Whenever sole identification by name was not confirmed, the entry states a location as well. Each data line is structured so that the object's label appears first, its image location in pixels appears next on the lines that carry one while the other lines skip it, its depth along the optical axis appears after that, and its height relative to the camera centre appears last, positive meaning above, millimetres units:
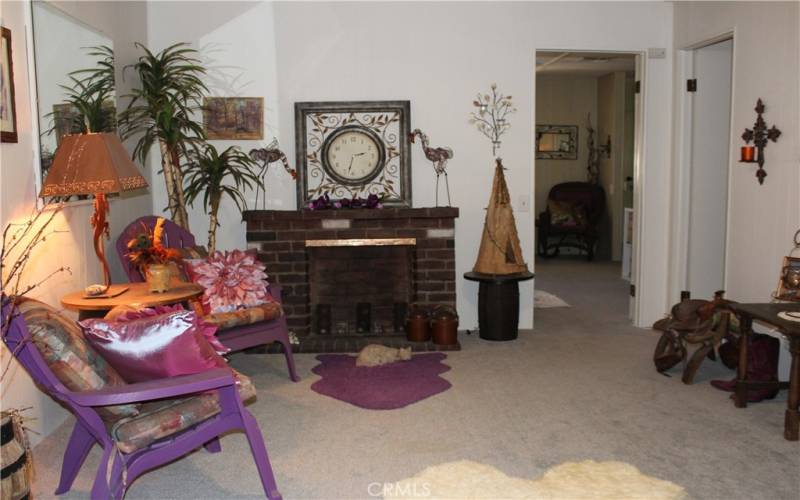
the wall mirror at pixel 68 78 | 3791 +545
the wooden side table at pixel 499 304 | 5527 -973
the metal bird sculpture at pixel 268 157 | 5664 +129
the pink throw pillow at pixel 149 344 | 2709 -607
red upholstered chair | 10031 -676
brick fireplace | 5566 -658
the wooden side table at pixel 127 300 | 3544 -600
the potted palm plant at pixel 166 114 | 5000 +410
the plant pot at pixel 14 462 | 2520 -964
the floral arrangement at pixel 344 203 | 5582 -218
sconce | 4594 +166
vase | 3855 -518
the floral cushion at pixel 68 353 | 2645 -628
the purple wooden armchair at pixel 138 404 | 2613 -870
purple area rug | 4246 -1260
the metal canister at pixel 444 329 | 5312 -1100
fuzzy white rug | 3012 -1283
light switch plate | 5883 -239
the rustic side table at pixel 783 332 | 3562 -881
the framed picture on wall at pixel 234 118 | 5680 +428
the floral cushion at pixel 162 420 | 2683 -893
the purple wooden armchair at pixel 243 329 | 4305 -901
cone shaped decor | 5531 -506
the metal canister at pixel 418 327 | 5367 -1097
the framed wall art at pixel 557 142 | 10664 +409
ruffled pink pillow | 4371 -616
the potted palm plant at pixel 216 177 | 5285 -17
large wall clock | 5695 +175
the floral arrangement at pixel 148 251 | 3896 -388
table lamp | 3523 +39
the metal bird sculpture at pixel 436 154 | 5699 +134
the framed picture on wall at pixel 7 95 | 3383 +370
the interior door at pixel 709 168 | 5664 +7
